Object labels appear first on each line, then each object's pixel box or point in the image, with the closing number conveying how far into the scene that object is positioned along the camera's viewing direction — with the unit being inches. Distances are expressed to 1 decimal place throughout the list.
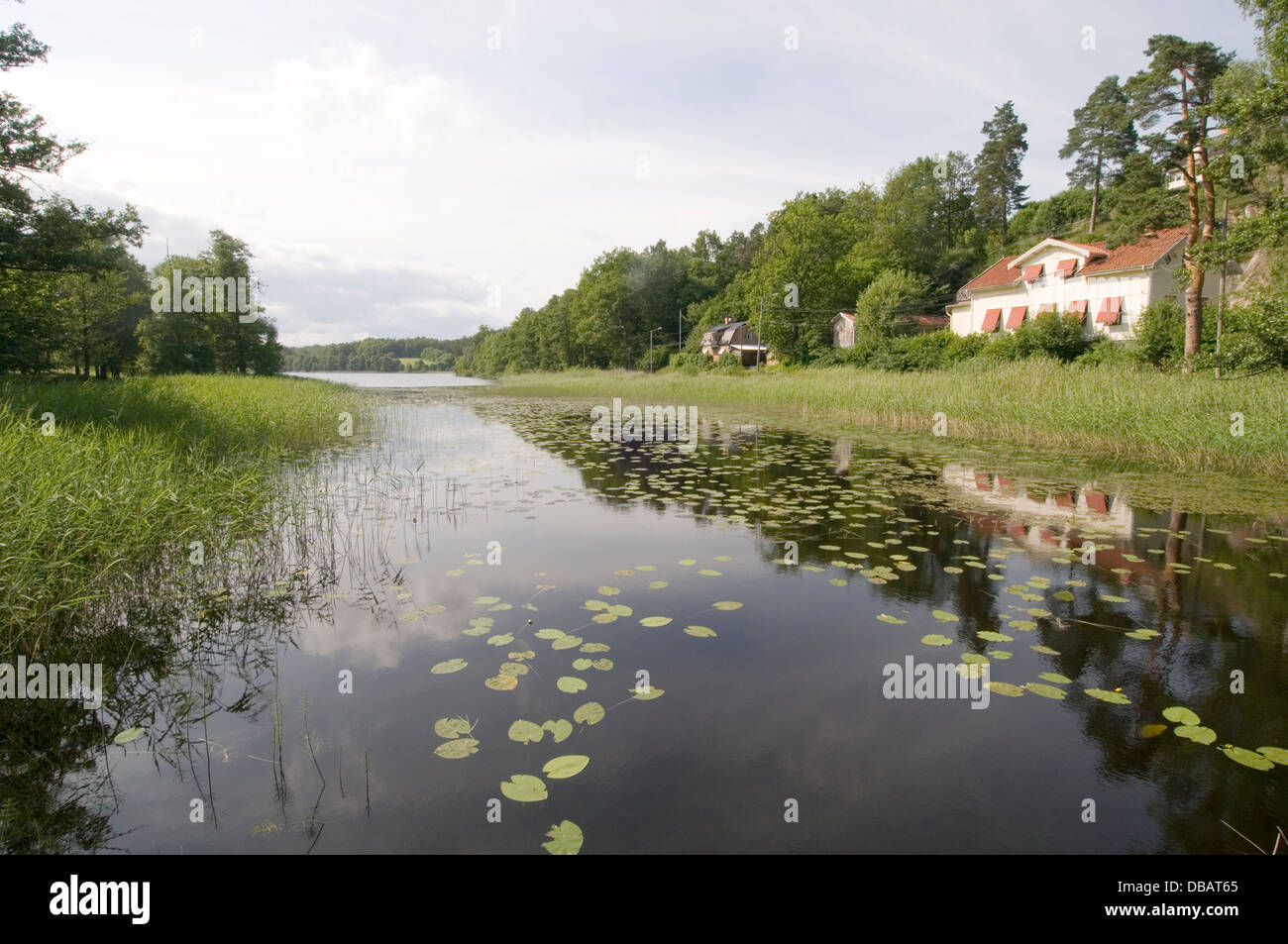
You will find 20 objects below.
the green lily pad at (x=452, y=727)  127.3
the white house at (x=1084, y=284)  1120.2
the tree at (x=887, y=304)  1517.0
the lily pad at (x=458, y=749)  119.8
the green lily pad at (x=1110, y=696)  139.9
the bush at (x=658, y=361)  2417.6
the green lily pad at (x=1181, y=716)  130.6
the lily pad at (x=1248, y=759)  115.3
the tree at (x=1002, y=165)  2134.6
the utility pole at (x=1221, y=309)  783.3
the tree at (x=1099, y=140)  1582.2
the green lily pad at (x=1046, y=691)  141.8
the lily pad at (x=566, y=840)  95.0
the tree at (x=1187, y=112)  756.6
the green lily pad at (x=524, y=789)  106.4
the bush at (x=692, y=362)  1776.6
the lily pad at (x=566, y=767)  113.0
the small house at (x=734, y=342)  2174.0
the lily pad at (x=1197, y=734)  124.2
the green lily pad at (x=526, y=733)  123.7
